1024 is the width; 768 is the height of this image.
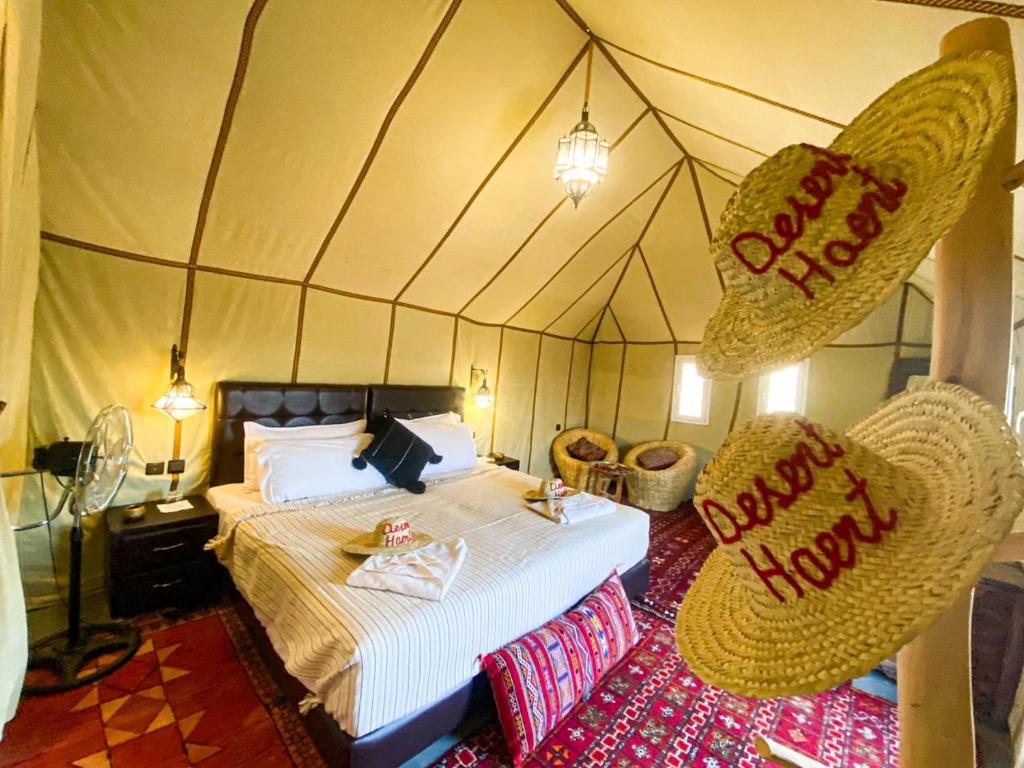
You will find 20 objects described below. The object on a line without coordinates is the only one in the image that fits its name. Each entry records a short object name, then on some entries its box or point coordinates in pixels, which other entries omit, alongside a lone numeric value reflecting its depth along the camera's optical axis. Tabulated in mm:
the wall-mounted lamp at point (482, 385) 4418
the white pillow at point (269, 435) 2709
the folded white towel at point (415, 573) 1680
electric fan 1854
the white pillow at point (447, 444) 3408
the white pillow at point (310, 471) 2527
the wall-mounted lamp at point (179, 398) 2492
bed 1437
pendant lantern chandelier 2129
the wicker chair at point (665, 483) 4789
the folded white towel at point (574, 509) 2524
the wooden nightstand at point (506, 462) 4383
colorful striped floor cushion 1681
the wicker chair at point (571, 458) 5156
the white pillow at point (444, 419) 3703
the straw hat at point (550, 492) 2762
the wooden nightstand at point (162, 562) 2207
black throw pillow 2996
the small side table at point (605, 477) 4680
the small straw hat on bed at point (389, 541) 1915
